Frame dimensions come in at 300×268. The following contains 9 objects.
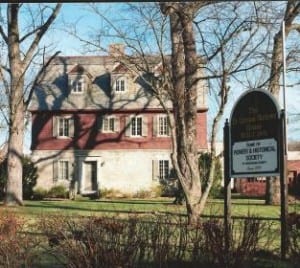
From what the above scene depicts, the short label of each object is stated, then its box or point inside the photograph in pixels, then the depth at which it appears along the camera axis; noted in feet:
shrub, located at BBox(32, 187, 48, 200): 156.88
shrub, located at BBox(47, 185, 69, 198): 161.99
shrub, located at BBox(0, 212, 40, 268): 28.12
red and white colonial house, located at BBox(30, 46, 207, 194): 171.73
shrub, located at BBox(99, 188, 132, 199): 165.23
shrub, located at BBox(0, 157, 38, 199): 155.94
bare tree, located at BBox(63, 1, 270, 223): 59.11
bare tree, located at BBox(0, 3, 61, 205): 109.70
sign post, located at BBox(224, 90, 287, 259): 37.52
